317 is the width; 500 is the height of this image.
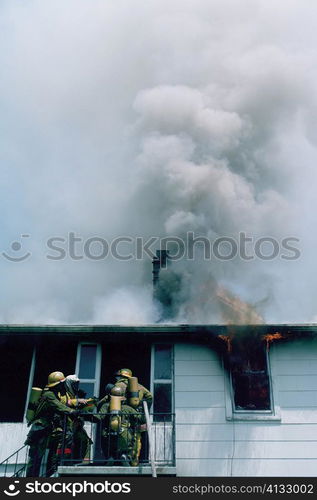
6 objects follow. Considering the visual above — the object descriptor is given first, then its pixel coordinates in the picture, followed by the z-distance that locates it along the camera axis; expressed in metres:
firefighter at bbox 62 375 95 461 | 9.85
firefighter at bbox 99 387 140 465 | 9.68
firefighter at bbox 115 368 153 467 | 9.89
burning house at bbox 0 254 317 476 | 10.79
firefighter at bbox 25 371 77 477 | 9.97
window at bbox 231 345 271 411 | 11.41
